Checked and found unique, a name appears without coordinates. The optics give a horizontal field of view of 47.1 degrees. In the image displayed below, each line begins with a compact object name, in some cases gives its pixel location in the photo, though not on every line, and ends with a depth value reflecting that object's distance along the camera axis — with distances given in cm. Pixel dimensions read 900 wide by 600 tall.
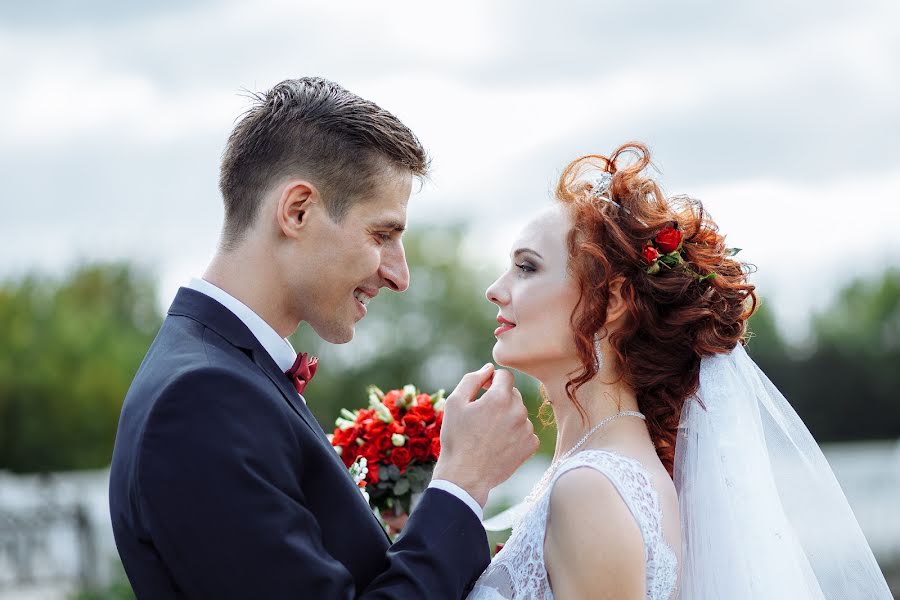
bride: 329
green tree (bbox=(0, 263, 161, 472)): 2386
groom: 254
